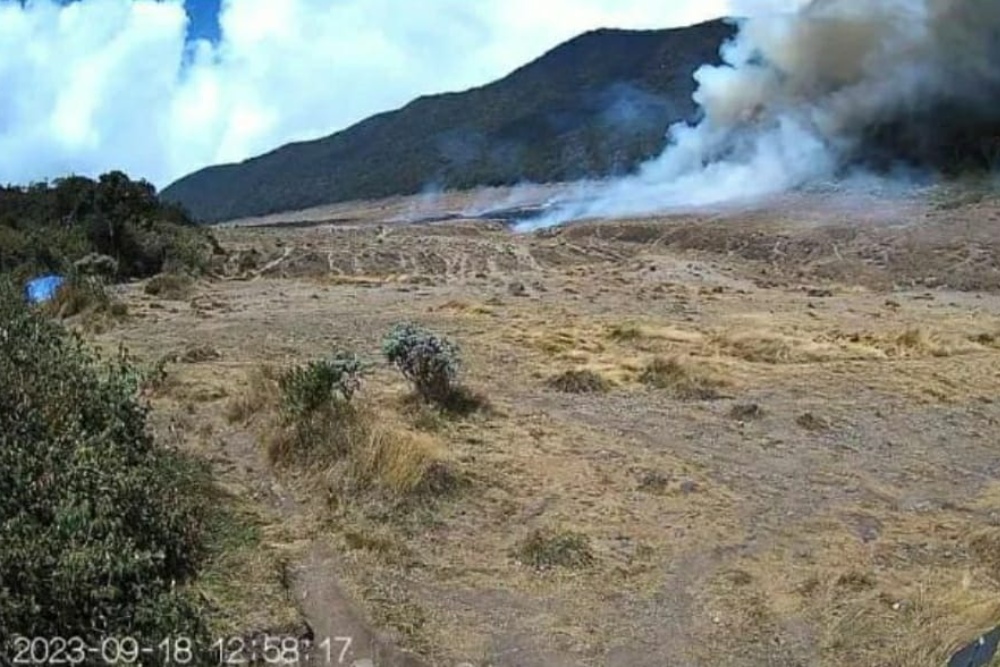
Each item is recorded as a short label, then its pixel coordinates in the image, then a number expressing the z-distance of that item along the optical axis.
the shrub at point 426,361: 12.15
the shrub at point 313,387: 10.20
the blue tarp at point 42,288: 20.85
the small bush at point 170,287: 24.50
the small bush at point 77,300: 19.91
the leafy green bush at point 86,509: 5.55
